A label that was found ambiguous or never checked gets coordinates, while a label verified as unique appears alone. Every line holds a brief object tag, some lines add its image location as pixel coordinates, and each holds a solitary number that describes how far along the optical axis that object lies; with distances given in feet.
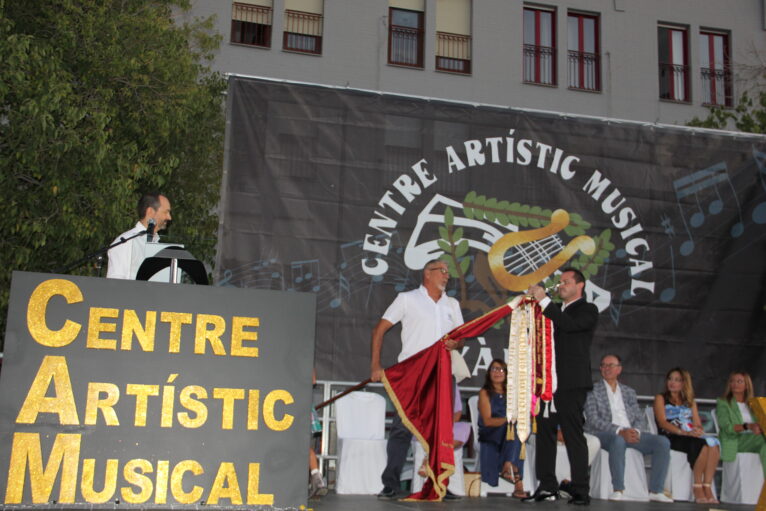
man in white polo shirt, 24.08
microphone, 15.44
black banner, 27.68
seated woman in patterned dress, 26.78
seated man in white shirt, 25.48
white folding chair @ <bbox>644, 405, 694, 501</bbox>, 26.91
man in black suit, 21.58
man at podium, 17.72
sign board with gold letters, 13.06
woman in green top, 27.37
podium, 15.97
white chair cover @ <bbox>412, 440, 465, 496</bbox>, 23.98
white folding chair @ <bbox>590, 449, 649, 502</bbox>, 25.53
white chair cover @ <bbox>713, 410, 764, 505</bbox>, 26.86
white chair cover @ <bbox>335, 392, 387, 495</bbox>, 24.77
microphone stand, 15.12
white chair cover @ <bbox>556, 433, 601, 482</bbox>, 26.10
